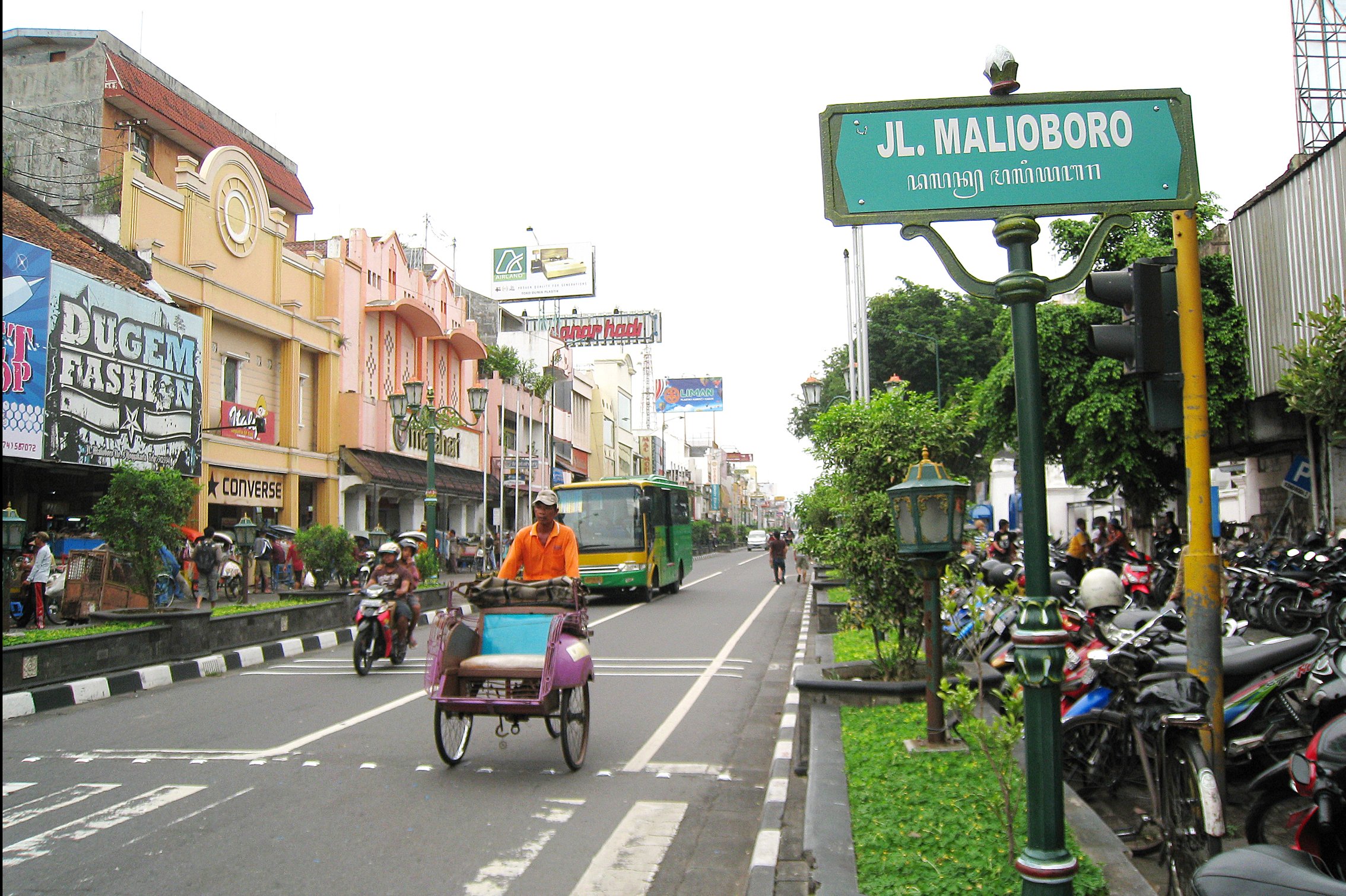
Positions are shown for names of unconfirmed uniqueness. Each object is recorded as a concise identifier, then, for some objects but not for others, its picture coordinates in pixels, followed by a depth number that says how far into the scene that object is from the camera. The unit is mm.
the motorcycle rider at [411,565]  12203
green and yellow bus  21859
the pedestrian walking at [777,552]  29641
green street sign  3443
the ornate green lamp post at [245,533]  15664
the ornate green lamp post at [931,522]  5840
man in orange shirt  7617
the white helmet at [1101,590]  8453
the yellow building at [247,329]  22812
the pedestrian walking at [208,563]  20031
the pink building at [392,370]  29922
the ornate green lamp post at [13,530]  11719
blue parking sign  15102
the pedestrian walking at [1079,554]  17234
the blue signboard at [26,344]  16531
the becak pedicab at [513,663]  6430
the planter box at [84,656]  9719
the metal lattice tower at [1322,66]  19875
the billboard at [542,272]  58000
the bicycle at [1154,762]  4113
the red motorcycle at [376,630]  11312
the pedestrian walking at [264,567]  23562
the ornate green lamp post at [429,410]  20828
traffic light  3820
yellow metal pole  4934
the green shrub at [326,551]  18984
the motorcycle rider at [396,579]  11812
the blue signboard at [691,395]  76562
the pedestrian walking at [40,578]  15883
